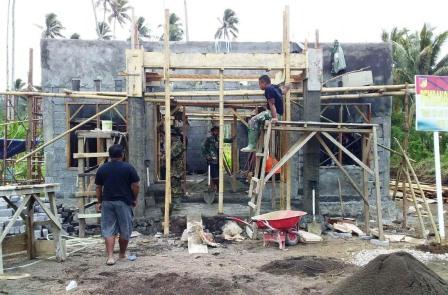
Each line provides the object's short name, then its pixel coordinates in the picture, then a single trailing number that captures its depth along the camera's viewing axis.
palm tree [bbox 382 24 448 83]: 25.00
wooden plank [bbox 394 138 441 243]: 8.84
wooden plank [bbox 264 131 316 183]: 9.32
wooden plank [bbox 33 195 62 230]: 7.24
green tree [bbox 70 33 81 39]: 41.47
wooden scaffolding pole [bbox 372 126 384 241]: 9.34
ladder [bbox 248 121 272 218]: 9.27
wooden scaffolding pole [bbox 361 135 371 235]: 9.87
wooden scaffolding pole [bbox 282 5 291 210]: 9.80
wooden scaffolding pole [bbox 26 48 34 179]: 11.76
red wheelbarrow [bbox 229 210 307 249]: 8.33
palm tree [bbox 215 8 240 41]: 49.56
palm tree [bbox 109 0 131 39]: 45.01
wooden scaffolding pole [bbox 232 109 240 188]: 14.46
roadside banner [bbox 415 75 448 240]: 9.15
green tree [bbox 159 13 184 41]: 44.73
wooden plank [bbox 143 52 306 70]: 9.83
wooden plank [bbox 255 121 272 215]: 9.24
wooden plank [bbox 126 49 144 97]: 9.73
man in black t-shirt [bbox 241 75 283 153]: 9.41
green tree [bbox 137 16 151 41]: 45.87
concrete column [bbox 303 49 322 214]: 10.28
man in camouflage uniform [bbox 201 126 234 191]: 13.13
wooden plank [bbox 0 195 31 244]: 6.68
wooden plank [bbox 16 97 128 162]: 10.30
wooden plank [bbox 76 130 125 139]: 9.83
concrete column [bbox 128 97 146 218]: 10.15
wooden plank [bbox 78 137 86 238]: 9.80
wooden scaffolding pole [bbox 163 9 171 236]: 9.61
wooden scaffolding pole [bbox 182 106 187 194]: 12.77
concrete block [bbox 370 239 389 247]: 8.96
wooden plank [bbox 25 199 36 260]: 7.73
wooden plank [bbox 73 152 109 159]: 9.68
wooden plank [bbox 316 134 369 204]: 9.58
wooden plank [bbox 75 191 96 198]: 9.69
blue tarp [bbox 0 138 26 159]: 14.98
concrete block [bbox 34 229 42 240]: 9.25
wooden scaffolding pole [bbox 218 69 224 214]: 9.75
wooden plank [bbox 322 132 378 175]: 9.45
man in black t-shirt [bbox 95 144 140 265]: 7.38
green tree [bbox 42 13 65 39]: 43.81
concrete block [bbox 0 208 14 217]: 8.07
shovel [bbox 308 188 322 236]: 9.73
